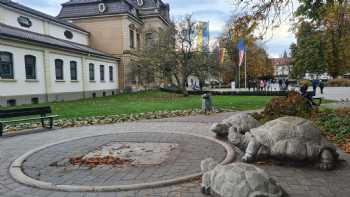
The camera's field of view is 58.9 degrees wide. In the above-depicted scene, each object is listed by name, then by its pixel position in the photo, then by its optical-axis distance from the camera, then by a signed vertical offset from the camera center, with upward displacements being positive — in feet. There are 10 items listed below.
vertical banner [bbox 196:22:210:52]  99.54 +15.40
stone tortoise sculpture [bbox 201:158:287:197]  12.33 -4.15
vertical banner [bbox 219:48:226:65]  104.65 +9.54
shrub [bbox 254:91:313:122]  34.53 -2.93
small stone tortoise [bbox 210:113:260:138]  24.63 -3.40
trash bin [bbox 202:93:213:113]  51.16 -3.21
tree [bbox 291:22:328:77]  162.71 +15.67
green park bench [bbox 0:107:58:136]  33.35 -2.90
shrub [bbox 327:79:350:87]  166.53 -1.04
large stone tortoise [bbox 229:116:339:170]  17.81 -3.68
